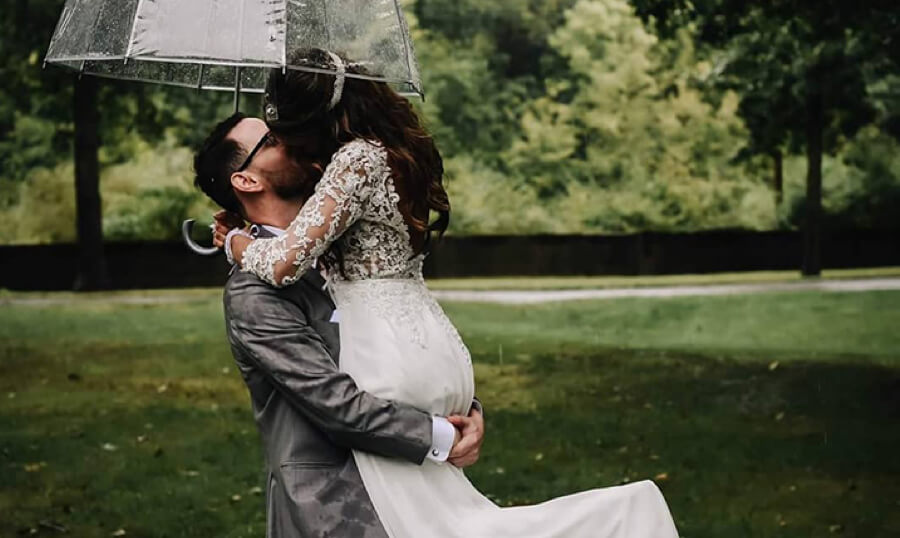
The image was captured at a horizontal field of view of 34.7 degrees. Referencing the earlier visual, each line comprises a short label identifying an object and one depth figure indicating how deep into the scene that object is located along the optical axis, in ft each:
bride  9.98
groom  9.80
